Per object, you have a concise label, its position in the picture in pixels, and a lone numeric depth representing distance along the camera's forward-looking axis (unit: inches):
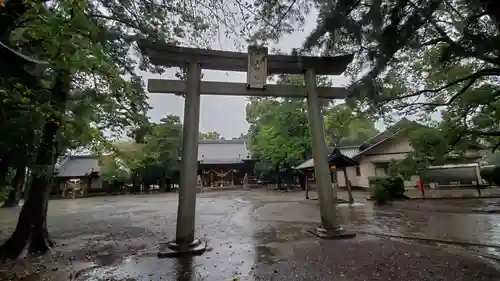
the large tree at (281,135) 879.2
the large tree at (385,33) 101.2
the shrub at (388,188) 487.8
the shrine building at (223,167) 1228.5
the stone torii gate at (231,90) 207.0
